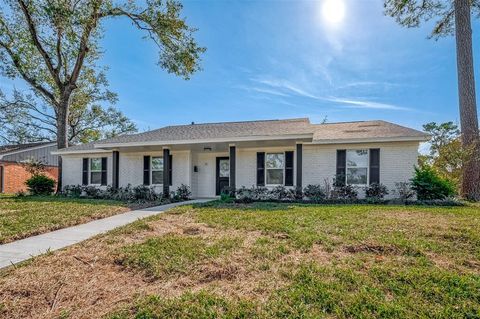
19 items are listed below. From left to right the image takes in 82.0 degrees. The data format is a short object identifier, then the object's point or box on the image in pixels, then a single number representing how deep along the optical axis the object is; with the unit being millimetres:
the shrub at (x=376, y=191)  11367
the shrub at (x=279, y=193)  11992
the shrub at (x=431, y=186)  10609
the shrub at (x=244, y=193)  12133
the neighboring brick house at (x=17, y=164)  21656
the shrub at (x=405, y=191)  11039
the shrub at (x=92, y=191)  14358
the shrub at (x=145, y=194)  12602
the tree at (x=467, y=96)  11750
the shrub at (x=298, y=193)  11594
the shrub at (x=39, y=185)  16250
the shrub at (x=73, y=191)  15156
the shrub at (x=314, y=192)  11758
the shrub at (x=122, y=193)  12903
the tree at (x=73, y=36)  16719
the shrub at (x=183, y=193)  13173
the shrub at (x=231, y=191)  12219
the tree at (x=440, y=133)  22094
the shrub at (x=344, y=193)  11500
